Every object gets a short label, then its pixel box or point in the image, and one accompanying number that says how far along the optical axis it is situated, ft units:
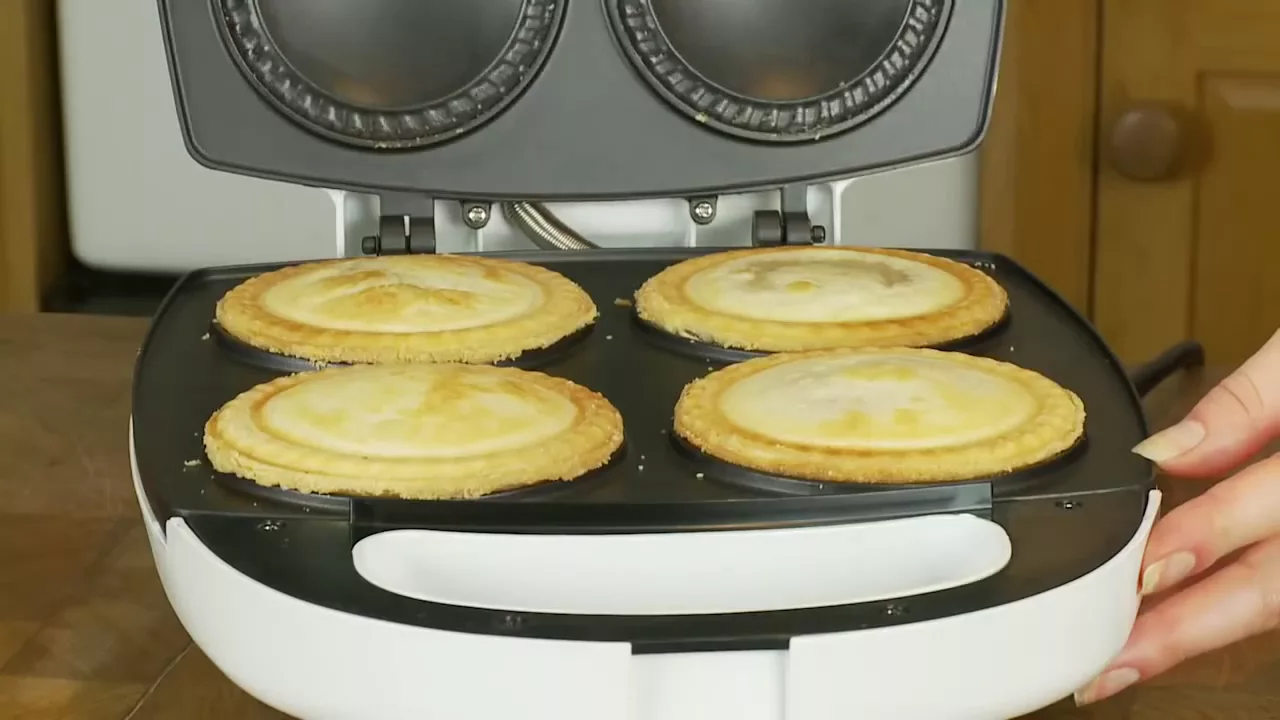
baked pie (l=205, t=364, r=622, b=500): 2.91
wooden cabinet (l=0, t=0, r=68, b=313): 4.16
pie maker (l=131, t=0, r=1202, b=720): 2.66
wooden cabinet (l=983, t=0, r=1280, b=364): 4.33
